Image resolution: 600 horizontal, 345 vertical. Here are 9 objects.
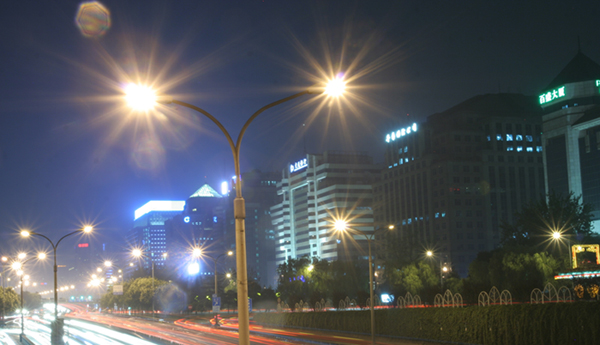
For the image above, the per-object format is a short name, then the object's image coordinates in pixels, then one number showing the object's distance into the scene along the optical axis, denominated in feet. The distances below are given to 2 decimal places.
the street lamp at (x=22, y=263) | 178.81
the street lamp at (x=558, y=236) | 306.96
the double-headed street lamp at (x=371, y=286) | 129.29
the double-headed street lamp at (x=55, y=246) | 150.62
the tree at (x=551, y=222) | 331.36
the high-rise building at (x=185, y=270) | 437.34
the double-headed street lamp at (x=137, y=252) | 272.39
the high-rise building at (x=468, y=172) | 563.07
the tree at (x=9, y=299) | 296.30
